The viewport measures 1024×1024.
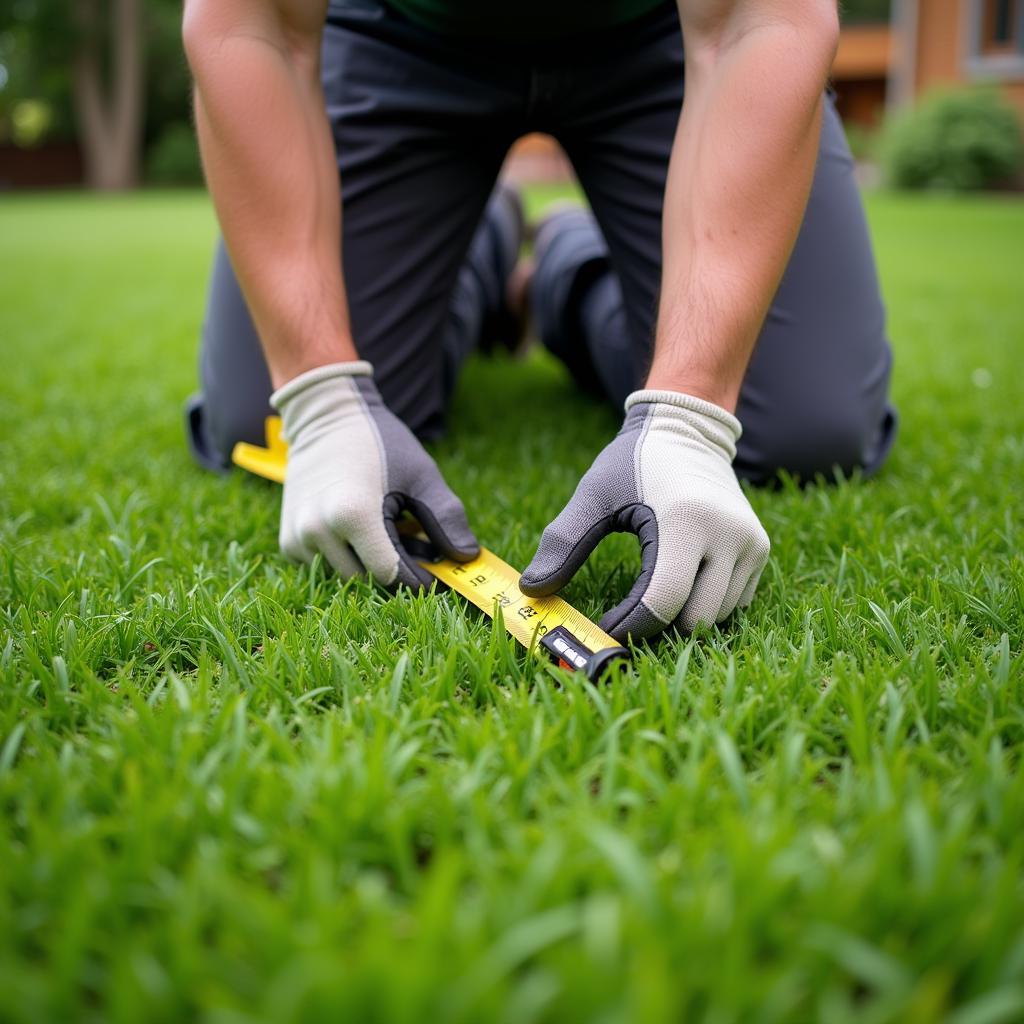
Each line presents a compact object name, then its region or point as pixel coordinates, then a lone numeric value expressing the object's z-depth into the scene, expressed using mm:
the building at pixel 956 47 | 15430
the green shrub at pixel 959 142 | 14320
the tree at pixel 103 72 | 25281
